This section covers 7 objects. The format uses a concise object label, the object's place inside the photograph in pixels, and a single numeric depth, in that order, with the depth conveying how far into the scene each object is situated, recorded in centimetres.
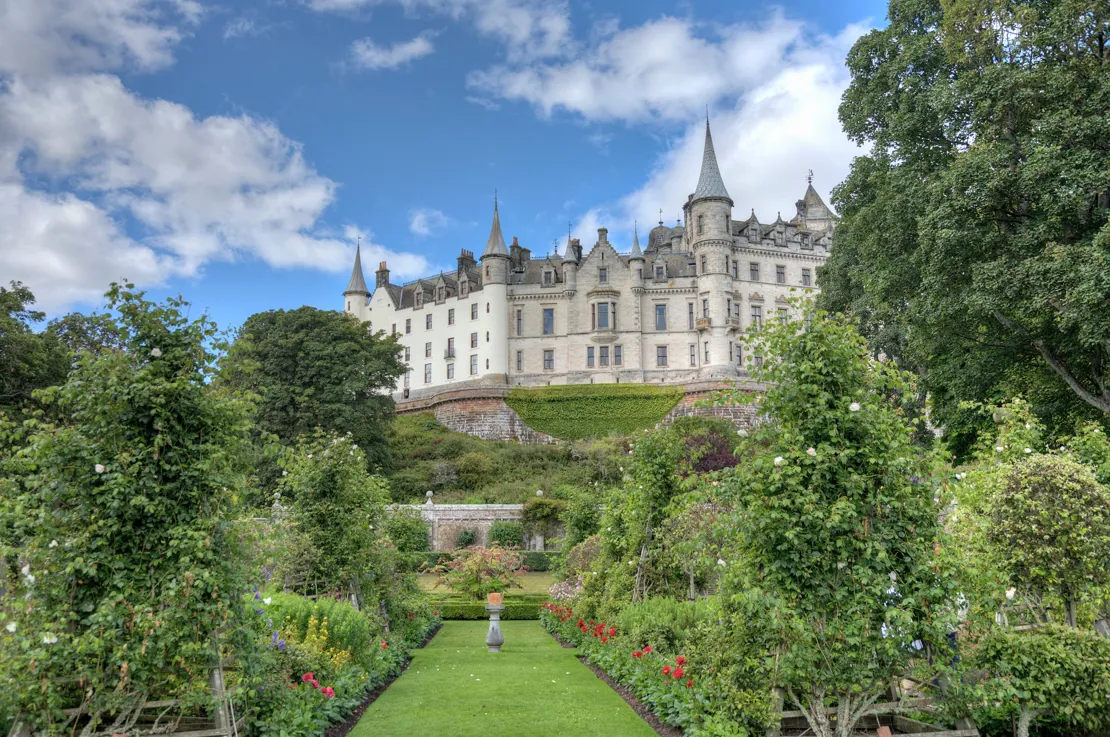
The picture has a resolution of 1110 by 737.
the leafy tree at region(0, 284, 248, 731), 608
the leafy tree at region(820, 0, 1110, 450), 1586
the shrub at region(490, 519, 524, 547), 3344
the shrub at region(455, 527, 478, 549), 3366
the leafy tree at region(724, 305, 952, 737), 665
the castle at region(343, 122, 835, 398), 5706
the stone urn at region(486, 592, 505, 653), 1392
